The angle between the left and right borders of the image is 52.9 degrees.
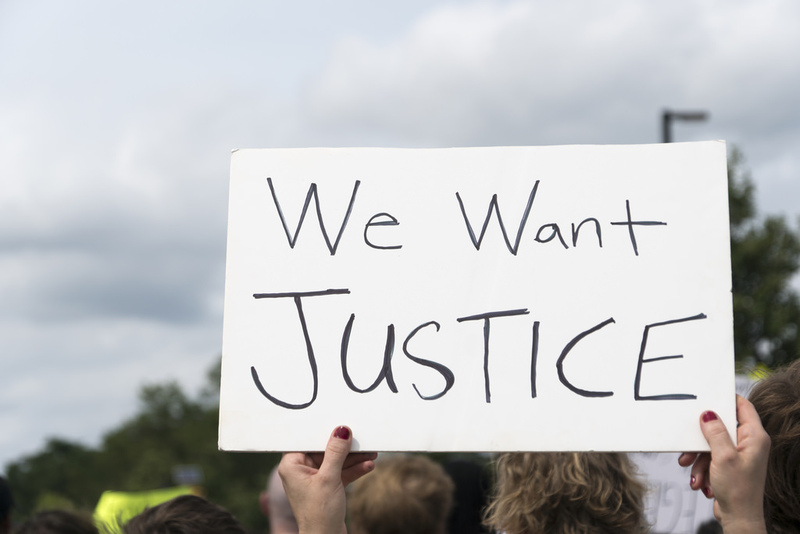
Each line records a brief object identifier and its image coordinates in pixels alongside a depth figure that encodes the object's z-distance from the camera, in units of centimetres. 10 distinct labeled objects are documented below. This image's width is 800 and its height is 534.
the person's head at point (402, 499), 308
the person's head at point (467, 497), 395
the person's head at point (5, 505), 327
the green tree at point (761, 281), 1772
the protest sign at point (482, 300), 193
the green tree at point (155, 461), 6038
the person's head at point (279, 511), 349
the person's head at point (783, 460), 191
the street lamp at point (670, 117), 1127
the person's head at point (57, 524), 296
